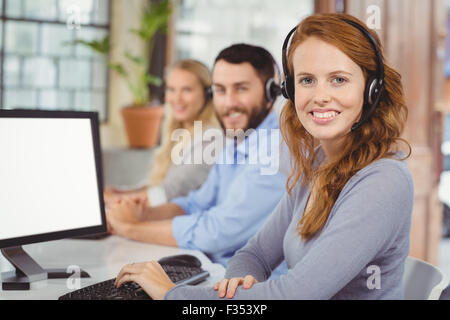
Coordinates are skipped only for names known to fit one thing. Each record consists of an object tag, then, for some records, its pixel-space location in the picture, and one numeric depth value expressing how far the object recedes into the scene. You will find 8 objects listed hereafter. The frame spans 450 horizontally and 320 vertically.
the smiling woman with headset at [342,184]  1.01
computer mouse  1.41
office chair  1.28
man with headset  1.73
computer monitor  1.26
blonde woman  2.51
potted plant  4.41
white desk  1.26
